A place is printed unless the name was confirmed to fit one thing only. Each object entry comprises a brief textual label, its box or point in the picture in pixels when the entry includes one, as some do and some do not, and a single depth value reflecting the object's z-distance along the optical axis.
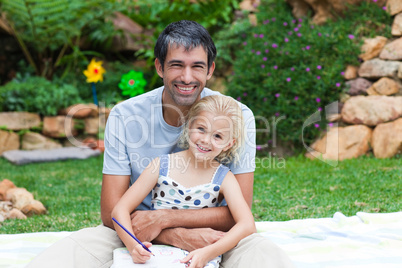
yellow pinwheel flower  7.49
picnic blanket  2.57
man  2.26
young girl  2.31
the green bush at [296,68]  5.93
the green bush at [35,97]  7.15
